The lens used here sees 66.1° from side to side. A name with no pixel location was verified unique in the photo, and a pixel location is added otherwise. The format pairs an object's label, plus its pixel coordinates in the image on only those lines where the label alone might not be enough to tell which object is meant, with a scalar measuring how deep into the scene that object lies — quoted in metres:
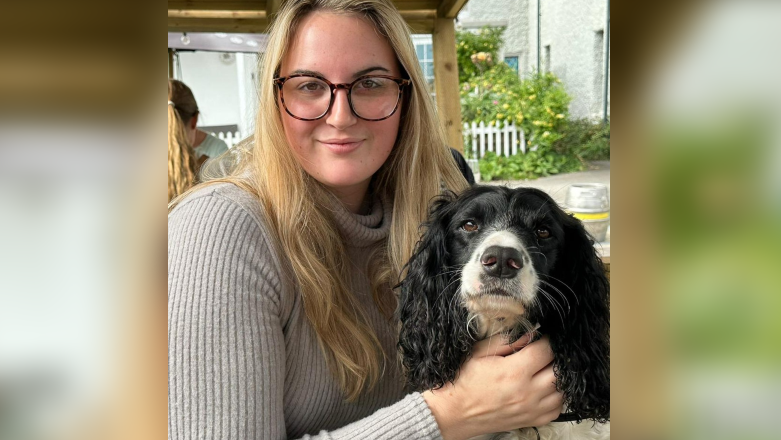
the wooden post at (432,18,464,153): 2.77
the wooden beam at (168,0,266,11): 3.72
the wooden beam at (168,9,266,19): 3.89
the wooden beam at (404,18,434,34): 2.43
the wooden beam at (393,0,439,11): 2.21
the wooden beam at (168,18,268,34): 4.58
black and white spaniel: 1.44
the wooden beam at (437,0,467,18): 2.46
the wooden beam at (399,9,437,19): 2.31
